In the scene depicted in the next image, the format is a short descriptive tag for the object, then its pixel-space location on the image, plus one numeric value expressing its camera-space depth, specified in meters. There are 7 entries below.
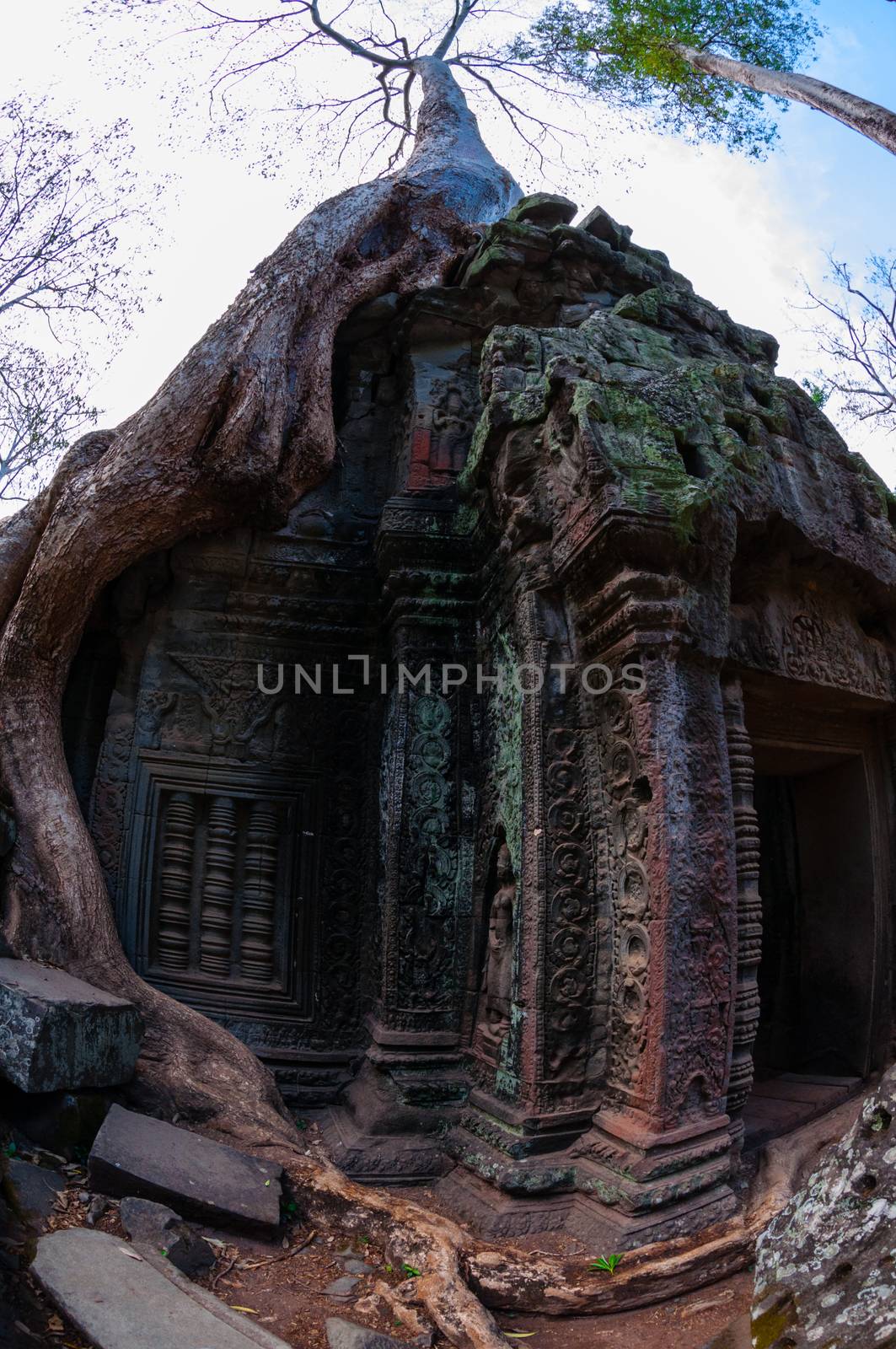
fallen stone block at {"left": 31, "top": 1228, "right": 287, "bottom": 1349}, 1.94
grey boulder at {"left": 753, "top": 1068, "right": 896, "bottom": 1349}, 1.75
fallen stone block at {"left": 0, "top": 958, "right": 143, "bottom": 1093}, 2.85
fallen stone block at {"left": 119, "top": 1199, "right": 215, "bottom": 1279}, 2.44
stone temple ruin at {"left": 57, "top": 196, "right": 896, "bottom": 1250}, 3.46
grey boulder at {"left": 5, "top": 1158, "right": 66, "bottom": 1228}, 2.44
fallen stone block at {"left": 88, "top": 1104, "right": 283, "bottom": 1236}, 2.67
